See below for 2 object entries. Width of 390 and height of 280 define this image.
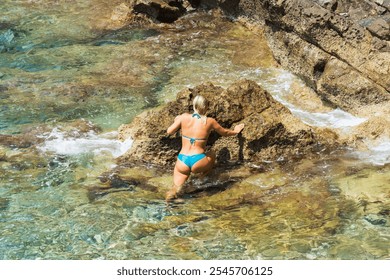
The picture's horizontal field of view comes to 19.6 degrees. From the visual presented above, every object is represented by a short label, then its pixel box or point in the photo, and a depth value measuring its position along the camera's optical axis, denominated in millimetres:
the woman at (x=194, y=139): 15936
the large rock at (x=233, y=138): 16969
